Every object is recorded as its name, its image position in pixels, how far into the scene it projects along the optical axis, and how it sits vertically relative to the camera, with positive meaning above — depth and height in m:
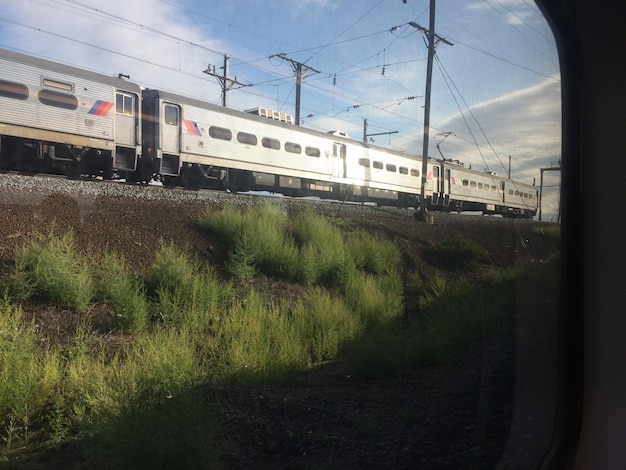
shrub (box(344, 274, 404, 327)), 7.24 -1.20
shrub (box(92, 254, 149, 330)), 6.68 -1.13
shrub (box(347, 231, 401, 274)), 9.20 -0.76
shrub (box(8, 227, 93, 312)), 6.77 -0.98
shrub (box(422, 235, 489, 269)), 8.27 -0.67
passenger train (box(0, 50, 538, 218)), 11.48 +1.31
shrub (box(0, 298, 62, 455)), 4.49 -1.52
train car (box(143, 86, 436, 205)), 15.28 +1.31
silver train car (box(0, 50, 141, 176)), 11.28 +1.64
